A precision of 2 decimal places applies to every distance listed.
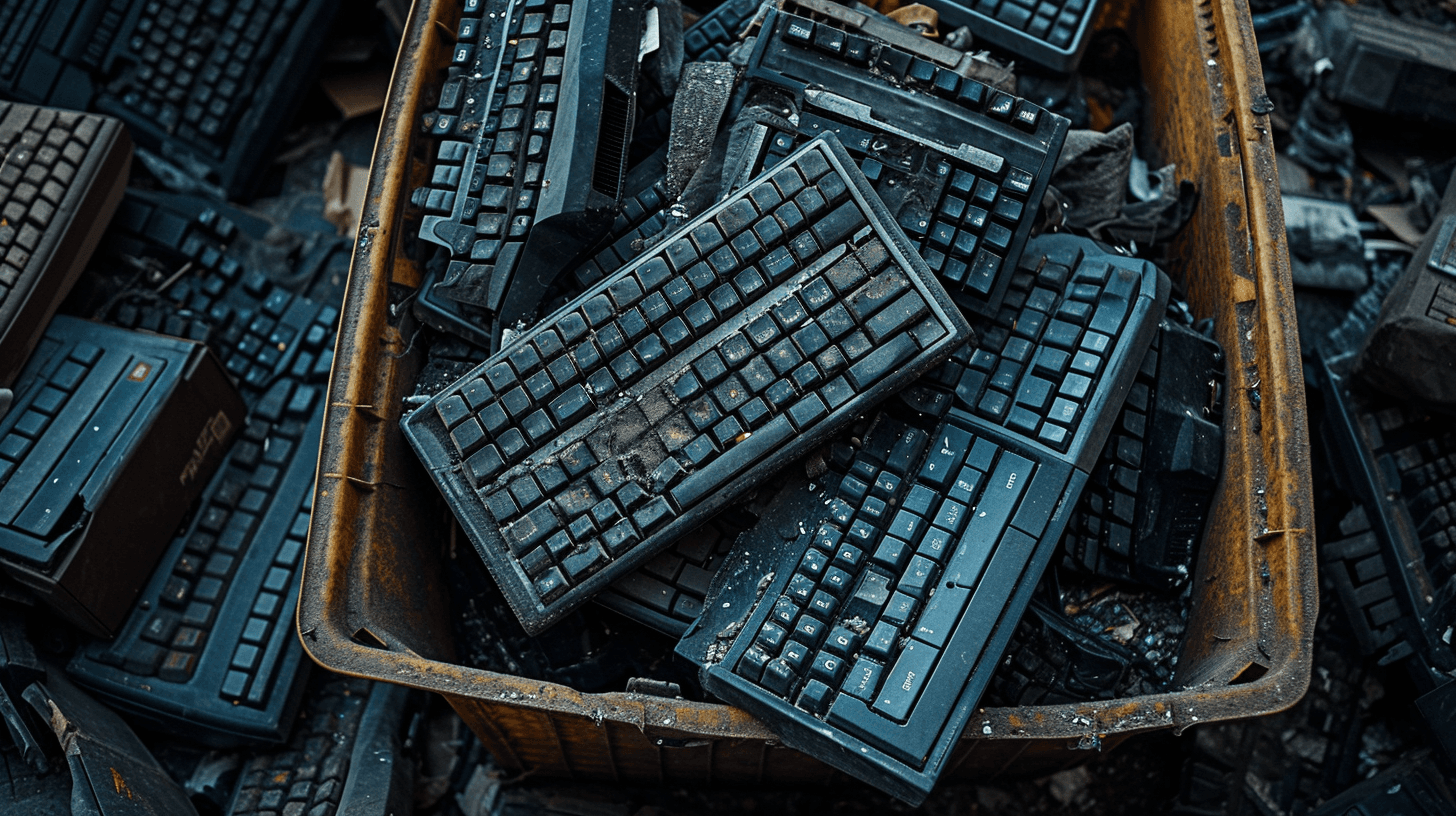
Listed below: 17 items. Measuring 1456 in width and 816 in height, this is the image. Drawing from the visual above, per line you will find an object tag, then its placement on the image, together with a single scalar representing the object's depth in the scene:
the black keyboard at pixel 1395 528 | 1.93
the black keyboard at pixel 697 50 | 1.84
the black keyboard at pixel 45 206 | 1.90
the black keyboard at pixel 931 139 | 1.62
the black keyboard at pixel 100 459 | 1.76
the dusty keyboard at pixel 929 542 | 1.39
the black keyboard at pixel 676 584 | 1.58
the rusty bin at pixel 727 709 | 1.47
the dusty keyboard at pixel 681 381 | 1.49
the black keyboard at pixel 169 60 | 2.30
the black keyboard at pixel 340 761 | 1.82
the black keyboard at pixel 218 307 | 2.17
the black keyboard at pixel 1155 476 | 1.65
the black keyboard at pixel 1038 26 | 1.92
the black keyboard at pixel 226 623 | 1.86
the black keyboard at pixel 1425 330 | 1.89
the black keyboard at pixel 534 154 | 1.59
